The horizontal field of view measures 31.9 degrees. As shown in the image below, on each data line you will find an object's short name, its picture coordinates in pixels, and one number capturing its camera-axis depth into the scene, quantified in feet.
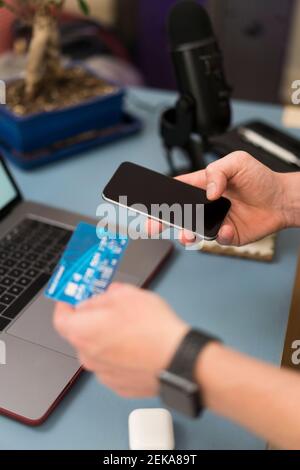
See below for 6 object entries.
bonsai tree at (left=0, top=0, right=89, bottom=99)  3.39
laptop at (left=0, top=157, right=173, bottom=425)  2.03
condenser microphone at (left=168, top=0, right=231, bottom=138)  3.03
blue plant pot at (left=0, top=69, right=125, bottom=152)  3.38
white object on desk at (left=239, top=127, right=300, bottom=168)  3.22
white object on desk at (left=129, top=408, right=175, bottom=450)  1.90
